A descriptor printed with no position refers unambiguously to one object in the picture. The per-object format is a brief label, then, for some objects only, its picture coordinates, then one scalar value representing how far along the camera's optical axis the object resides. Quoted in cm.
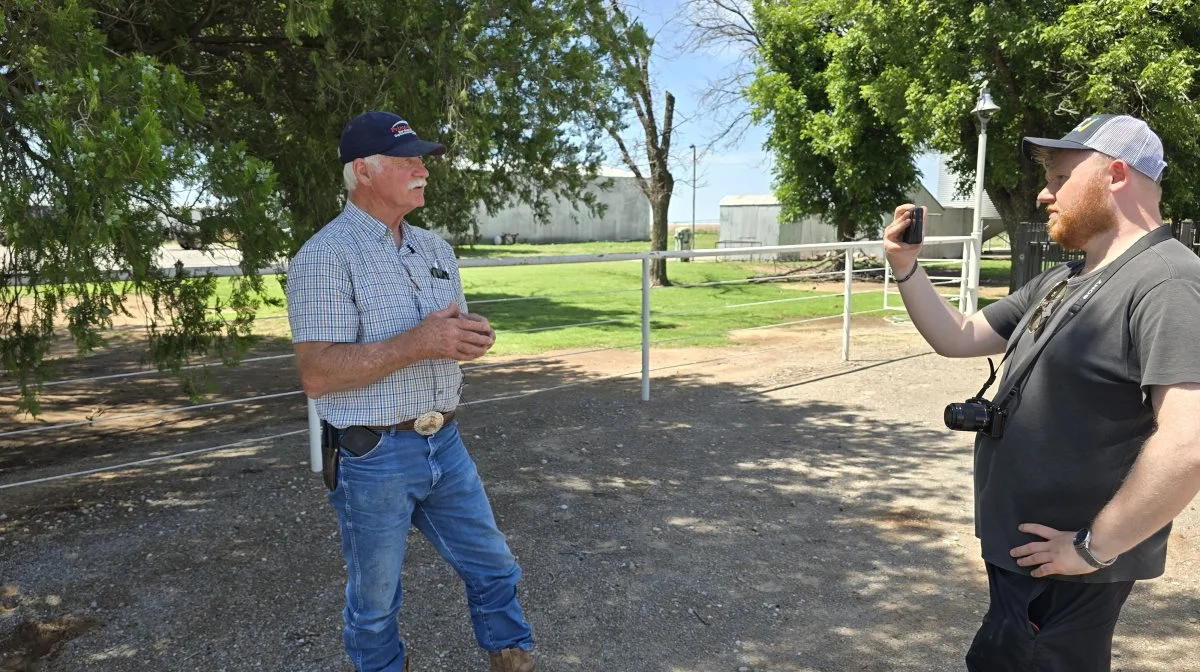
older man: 231
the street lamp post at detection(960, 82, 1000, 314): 1064
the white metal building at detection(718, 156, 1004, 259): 3178
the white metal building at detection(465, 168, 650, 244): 4262
